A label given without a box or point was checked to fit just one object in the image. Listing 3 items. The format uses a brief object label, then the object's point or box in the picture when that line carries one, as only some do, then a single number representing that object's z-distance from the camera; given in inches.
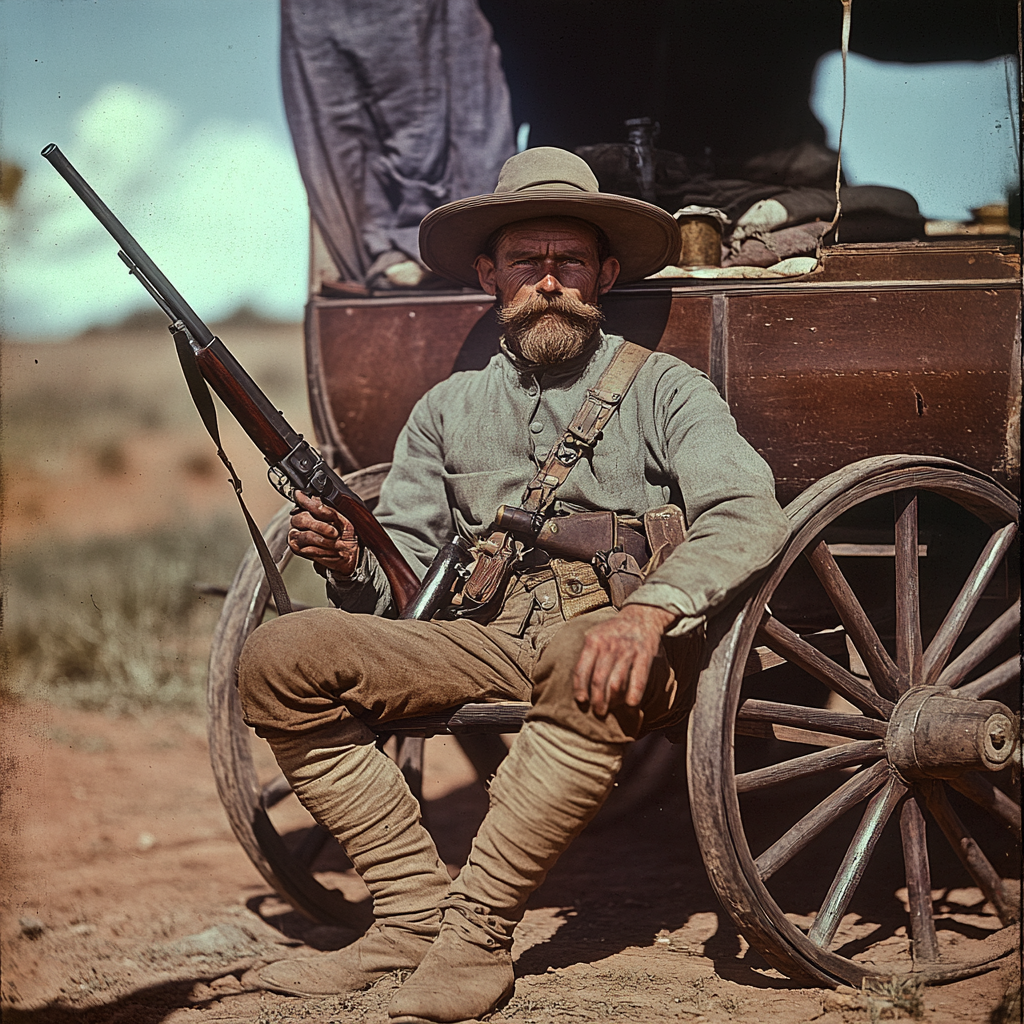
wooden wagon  110.2
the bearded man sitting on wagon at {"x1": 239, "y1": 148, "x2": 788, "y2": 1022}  100.0
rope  132.4
